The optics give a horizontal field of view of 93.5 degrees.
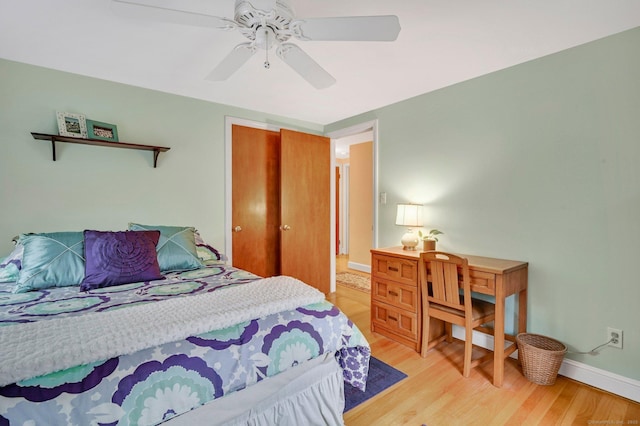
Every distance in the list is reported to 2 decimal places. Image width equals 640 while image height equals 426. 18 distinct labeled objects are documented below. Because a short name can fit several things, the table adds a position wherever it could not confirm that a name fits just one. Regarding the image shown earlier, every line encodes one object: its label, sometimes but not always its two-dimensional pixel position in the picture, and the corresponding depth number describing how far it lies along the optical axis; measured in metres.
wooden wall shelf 2.31
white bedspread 0.90
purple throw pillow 1.77
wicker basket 1.99
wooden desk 2.07
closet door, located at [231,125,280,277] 3.44
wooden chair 2.13
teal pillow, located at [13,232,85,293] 1.70
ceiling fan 1.34
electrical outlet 1.93
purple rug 1.87
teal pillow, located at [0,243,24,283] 1.84
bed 0.90
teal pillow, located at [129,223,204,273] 2.13
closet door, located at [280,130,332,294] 3.53
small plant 2.79
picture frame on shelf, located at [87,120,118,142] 2.50
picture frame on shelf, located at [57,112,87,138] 2.38
